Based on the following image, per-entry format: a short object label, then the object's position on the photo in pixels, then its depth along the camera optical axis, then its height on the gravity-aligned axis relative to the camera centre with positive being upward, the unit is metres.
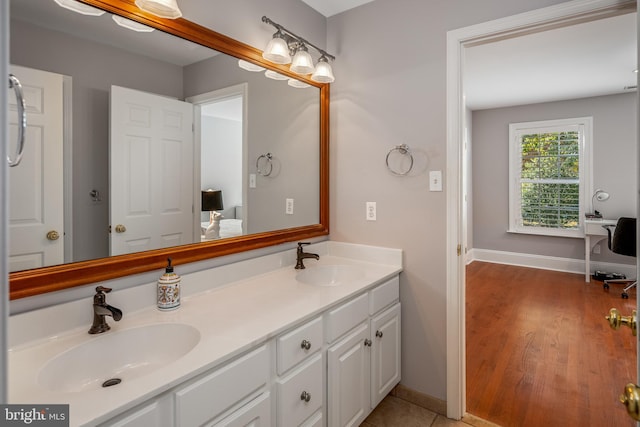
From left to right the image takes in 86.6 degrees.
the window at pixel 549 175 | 4.91 +0.57
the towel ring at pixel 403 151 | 2.00 +0.36
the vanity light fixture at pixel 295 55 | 1.79 +0.89
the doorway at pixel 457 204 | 1.78 +0.05
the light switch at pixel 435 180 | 1.89 +0.18
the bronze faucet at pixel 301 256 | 2.01 -0.26
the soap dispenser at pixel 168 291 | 1.34 -0.31
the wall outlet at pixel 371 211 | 2.16 +0.01
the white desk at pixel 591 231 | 4.46 -0.25
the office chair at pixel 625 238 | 3.74 -0.29
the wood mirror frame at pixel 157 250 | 1.08 -0.17
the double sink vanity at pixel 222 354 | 0.87 -0.44
